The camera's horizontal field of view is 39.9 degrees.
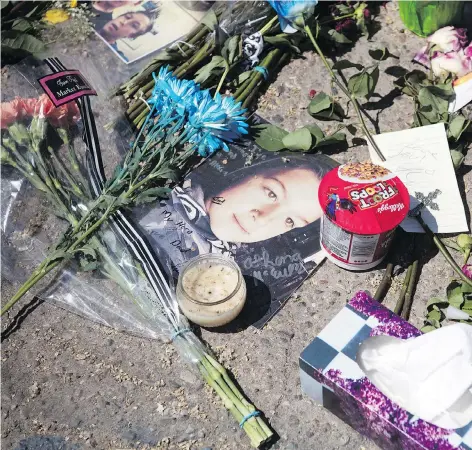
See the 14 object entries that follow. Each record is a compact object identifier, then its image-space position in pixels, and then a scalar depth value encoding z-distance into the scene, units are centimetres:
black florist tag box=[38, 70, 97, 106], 176
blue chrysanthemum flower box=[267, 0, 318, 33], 191
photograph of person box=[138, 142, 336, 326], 164
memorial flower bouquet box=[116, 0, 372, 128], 195
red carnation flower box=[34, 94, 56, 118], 177
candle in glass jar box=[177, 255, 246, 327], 146
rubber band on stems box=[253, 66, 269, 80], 198
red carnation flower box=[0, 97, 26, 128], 175
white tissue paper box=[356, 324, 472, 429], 116
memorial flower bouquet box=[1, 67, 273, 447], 153
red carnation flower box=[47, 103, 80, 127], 178
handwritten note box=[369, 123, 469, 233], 166
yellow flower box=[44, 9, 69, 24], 225
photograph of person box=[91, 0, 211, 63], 214
